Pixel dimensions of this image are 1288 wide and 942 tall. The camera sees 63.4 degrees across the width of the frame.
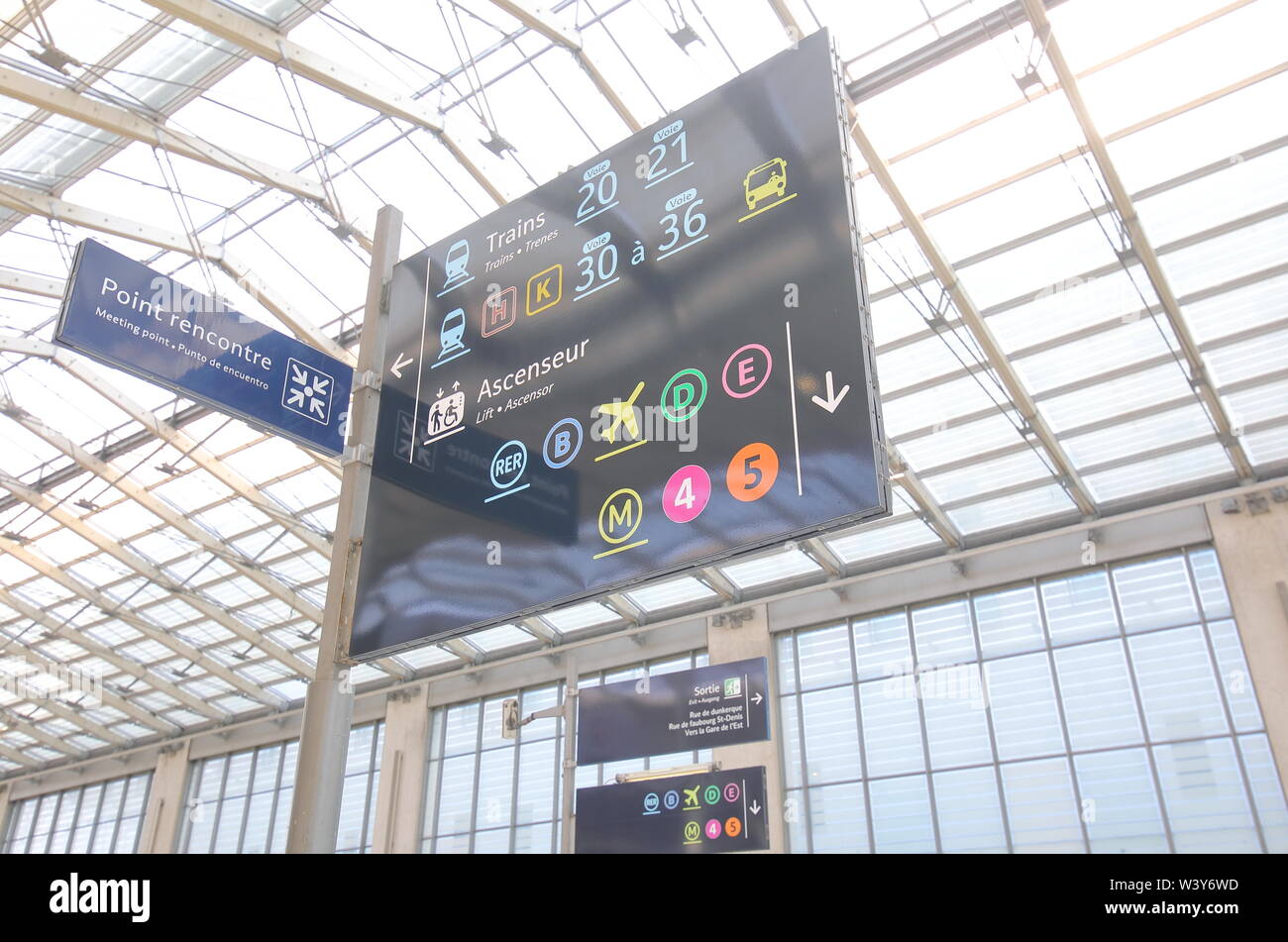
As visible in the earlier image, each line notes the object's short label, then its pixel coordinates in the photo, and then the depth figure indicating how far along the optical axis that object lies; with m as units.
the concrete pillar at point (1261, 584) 18.91
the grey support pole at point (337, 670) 6.71
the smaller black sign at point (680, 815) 15.57
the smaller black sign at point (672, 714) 16.11
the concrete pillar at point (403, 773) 28.33
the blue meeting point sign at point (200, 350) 6.82
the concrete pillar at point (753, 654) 22.83
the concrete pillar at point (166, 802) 34.72
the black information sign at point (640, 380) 5.09
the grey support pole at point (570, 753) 14.24
